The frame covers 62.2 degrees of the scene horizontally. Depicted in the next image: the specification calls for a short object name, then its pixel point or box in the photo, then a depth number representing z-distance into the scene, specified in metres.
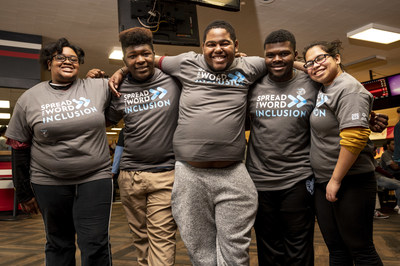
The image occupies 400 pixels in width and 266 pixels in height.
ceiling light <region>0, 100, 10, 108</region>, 10.00
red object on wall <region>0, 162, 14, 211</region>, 5.59
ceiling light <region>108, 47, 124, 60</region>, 5.91
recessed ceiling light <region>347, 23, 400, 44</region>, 5.41
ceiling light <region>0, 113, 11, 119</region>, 11.57
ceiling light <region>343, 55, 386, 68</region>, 6.98
